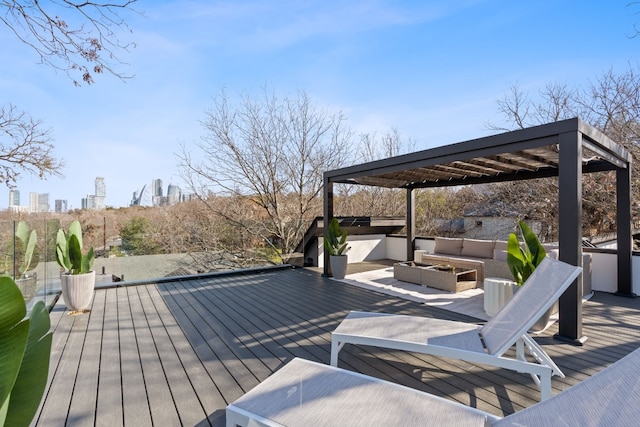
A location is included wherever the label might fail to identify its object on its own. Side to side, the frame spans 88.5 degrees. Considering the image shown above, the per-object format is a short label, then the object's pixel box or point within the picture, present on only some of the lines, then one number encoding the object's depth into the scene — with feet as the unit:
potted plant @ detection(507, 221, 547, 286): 13.30
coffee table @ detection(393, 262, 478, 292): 19.98
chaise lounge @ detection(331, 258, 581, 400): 8.04
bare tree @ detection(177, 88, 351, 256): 35.09
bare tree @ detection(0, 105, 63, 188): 24.91
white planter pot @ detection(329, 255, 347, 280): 23.58
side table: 14.21
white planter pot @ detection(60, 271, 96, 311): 15.57
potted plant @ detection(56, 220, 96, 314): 15.65
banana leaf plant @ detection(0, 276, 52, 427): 2.33
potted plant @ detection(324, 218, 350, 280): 23.63
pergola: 11.95
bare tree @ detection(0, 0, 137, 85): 9.57
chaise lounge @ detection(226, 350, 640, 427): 4.50
